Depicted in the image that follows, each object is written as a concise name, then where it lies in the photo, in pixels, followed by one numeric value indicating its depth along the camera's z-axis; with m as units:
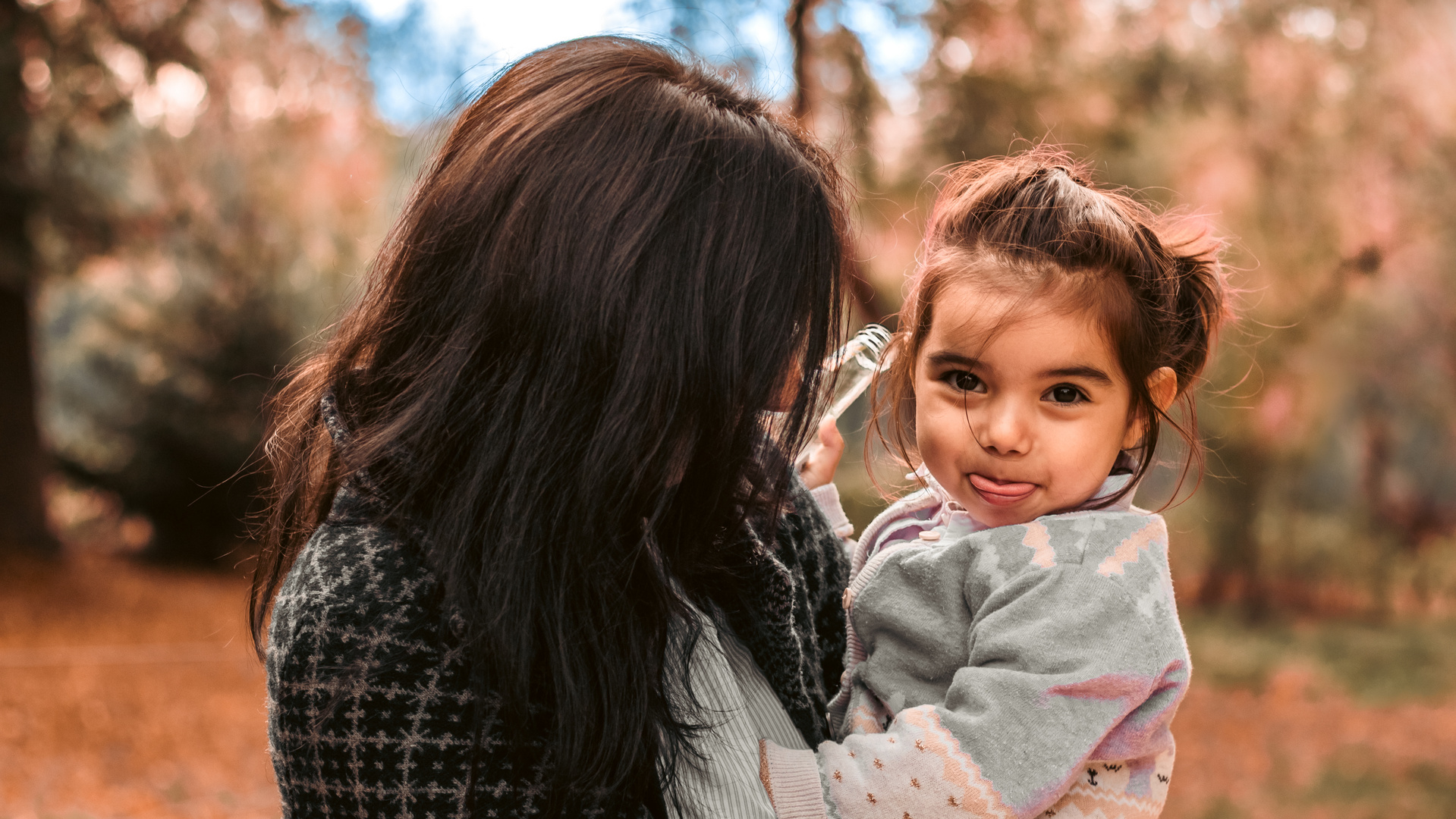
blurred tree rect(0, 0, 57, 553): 8.71
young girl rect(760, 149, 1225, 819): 1.10
